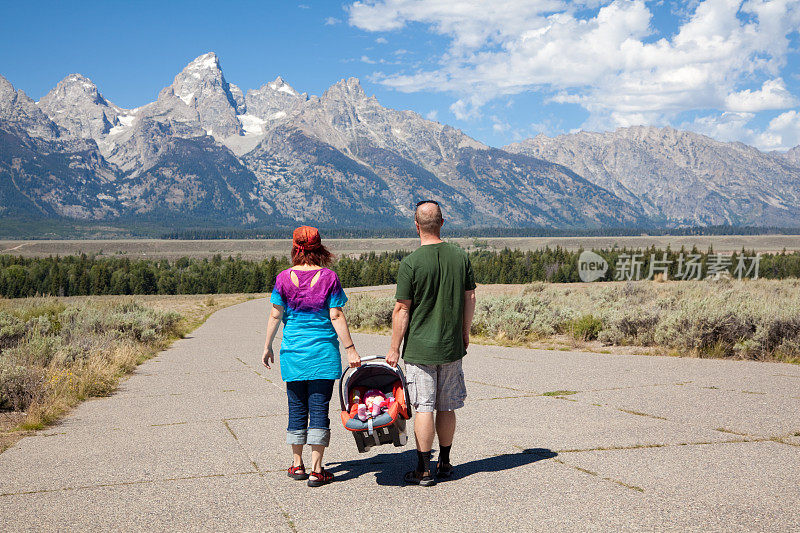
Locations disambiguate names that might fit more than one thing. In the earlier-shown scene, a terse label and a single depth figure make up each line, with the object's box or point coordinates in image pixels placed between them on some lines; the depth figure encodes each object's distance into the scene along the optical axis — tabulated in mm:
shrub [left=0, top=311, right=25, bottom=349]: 14391
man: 5074
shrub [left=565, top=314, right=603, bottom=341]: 17359
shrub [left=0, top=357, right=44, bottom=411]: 8641
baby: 5250
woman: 5196
